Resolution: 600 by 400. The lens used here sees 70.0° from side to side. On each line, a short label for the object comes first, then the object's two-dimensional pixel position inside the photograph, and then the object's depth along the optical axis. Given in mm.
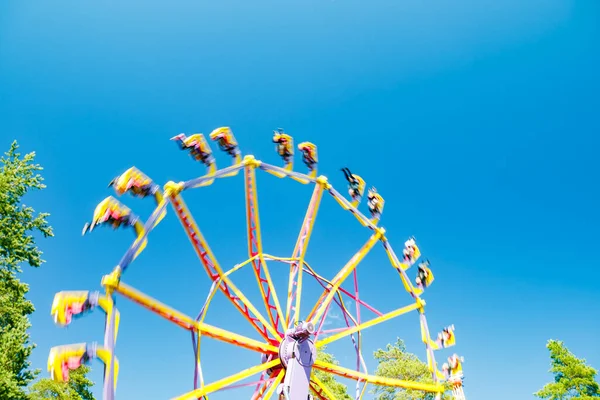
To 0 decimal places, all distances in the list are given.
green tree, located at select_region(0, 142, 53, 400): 13688
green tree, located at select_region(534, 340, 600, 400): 24234
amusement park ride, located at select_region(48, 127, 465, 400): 7219
